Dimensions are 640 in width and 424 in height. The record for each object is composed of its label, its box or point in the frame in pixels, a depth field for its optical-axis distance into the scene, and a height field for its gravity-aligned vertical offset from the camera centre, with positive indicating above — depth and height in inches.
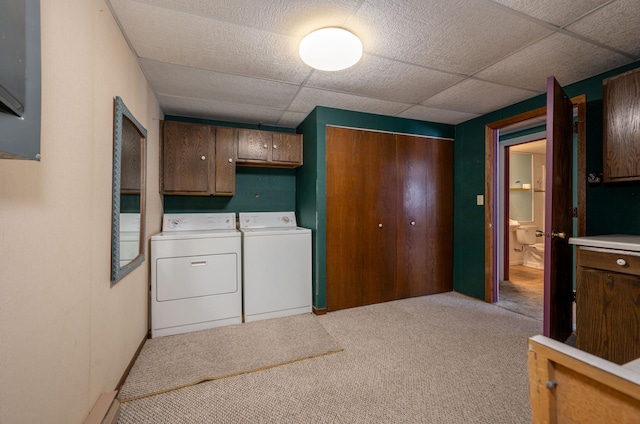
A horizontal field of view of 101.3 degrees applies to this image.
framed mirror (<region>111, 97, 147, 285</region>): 60.2 +5.5
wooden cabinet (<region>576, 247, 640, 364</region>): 60.8 -22.5
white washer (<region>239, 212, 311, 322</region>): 103.5 -24.2
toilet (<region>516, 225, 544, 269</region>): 186.9 -22.3
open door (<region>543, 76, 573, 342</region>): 70.6 -0.3
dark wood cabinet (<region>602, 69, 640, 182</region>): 70.7 +24.1
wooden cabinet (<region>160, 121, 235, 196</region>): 106.1 +22.5
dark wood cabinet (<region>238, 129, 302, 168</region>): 116.7 +29.6
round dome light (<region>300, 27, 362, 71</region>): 61.9 +40.3
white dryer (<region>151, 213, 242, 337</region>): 91.0 -24.8
